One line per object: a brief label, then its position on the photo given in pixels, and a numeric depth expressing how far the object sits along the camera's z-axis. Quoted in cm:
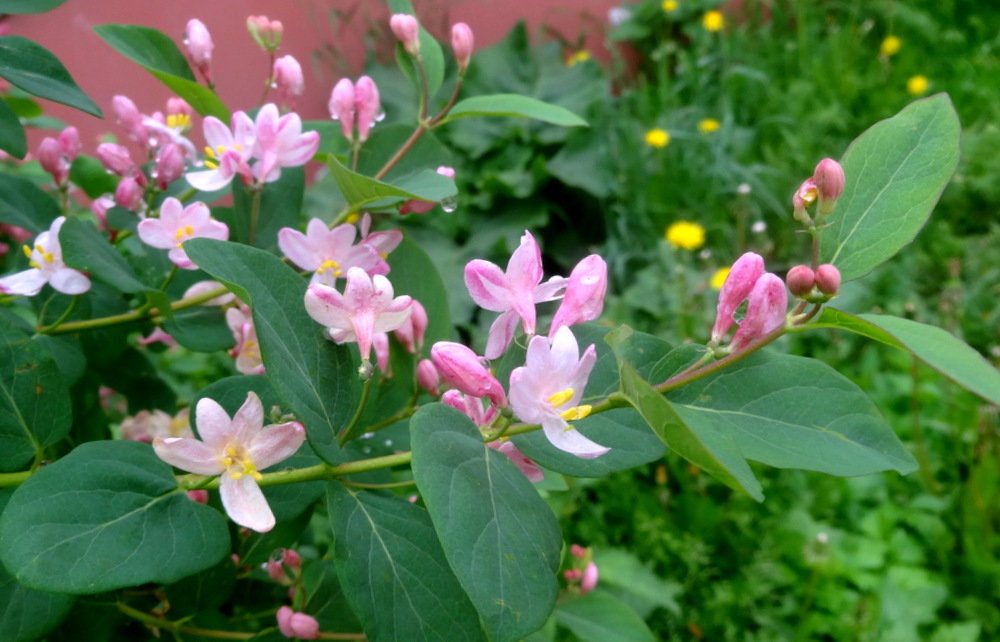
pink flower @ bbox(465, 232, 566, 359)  17
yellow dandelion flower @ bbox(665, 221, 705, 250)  71
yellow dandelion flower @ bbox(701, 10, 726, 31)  97
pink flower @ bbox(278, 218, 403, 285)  21
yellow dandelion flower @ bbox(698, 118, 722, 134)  87
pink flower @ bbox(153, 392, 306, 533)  16
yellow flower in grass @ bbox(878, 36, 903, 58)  95
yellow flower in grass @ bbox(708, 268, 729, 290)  63
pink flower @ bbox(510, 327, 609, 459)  15
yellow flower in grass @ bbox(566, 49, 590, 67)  93
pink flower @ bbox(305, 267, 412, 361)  16
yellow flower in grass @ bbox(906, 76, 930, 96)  86
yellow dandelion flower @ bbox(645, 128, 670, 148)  83
